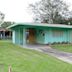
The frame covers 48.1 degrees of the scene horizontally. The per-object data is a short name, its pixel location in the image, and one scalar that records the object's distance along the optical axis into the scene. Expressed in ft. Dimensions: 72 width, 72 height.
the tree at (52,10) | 60.36
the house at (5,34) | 56.27
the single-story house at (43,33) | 31.32
